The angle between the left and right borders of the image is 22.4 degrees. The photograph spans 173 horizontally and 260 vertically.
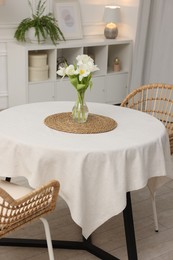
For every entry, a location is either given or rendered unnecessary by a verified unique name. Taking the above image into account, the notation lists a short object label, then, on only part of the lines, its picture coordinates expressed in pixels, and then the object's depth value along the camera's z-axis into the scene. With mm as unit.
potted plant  4465
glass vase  2371
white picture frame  4809
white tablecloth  2004
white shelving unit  4520
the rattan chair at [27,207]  1756
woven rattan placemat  2262
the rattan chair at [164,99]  2739
